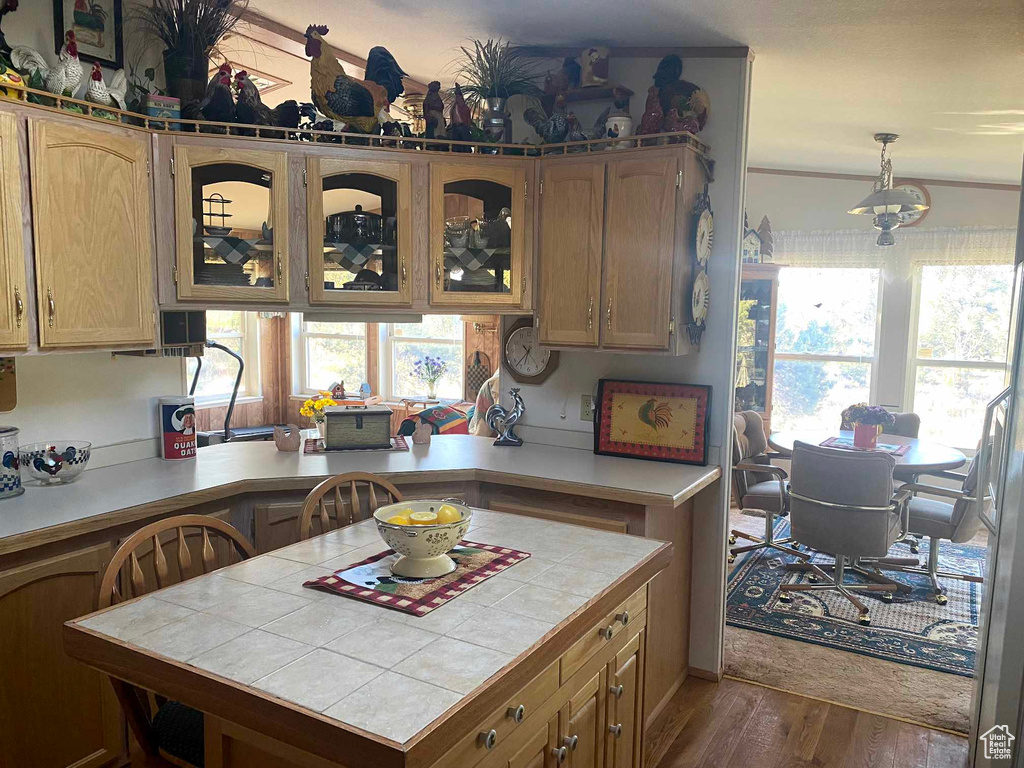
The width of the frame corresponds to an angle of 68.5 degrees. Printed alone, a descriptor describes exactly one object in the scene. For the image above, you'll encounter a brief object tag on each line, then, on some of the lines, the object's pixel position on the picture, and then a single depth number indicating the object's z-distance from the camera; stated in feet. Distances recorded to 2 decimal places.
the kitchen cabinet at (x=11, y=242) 7.45
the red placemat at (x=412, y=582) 5.42
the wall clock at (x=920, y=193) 19.39
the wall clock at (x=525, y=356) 11.52
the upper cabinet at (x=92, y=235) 7.89
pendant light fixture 14.98
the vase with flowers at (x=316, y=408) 12.71
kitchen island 4.00
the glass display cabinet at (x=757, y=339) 19.98
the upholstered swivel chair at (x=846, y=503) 12.11
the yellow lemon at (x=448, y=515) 5.96
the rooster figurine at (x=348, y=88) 9.67
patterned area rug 11.59
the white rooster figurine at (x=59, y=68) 7.73
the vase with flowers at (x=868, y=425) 14.53
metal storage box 10.96
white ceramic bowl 5.71
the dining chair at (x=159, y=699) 5.30
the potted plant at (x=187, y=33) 9.34
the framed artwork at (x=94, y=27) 8.59
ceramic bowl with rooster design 8.29
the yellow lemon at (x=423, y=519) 5.92
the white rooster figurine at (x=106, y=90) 8.37
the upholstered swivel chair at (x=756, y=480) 14.66
